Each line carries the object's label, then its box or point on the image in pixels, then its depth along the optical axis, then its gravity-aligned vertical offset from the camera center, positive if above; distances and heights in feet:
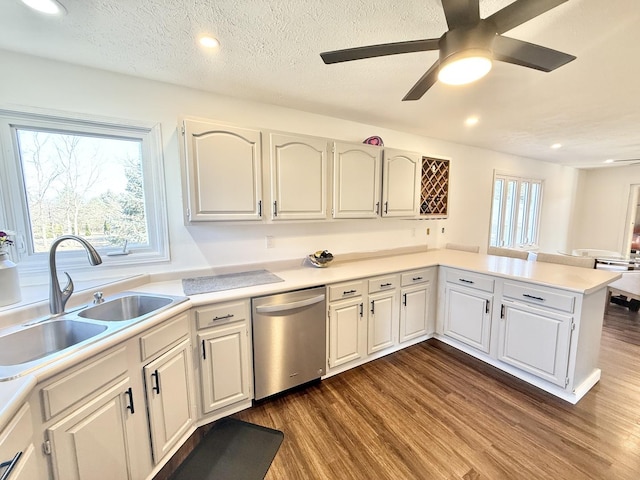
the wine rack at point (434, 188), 9.66 +0.88
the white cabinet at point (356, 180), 7.77 +0.95
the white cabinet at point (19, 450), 2.41 -2.36
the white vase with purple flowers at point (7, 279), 4.52 -1.17
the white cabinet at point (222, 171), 5.93 +0.96
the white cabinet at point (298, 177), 6.86 +0.92
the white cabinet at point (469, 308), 7.96 -3.16
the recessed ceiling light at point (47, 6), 3.87 +3.12
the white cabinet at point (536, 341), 6.43 -3.46
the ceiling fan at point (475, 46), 3.20 +2.32
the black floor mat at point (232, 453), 4.75 -4.76
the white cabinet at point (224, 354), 5.56 -3.16
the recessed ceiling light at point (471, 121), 8.95 +3.18
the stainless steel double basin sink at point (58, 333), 3.61 -1.94
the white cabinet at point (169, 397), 4.58 -3.50
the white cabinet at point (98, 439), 3.28 -3.16
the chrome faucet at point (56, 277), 4.47 -1.11
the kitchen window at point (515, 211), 14.87 -0.04
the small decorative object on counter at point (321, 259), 8.39 -1.54
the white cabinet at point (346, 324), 7.15 -3.20
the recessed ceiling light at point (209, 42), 4.79 +3.18
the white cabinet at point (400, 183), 8.63 +0.95
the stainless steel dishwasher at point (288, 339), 6.12 -3.17
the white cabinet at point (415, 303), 8.57 -3.14
